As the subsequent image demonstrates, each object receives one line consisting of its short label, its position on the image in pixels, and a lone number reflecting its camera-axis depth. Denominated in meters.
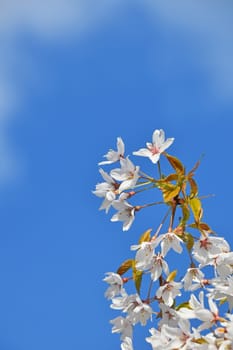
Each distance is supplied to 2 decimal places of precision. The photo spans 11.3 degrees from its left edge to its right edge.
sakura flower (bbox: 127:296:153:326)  4.43
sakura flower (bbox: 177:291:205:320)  3.78
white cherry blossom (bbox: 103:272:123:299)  4.64
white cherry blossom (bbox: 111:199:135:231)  4.62
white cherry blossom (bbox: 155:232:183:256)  4.42
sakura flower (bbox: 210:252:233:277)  4.43
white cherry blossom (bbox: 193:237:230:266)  4.47
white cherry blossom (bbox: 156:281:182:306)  4.40
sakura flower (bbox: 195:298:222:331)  3.80
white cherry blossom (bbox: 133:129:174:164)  4.73
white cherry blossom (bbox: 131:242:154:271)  4.44
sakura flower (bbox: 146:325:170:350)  3.79
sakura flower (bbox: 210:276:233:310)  4.04
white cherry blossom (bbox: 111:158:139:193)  4.58
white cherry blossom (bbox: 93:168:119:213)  4.65
